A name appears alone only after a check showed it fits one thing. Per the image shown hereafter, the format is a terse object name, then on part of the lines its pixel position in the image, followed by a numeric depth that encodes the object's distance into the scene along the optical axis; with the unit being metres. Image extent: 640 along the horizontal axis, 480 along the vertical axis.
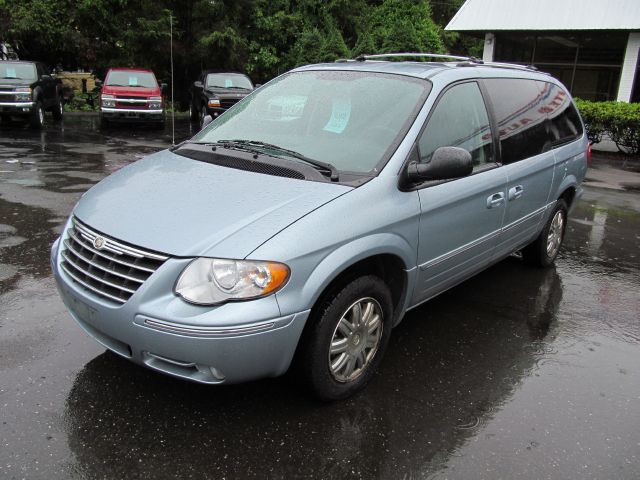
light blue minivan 2.71
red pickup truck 16.33
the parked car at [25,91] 15.20
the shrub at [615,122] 14.48
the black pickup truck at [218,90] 16.83
